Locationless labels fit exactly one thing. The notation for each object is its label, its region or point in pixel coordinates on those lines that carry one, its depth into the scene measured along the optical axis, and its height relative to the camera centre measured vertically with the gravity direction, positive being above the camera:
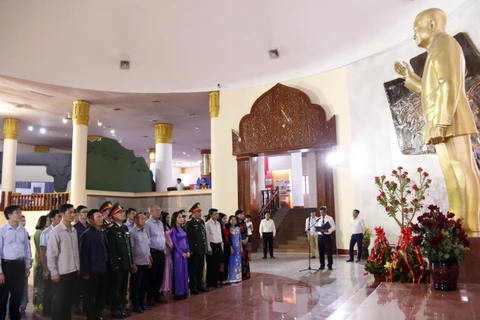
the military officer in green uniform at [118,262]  4.27 -0.72
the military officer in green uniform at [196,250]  5.58 -0.78
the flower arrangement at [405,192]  6.42 +0.06
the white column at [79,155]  10.84 +1.39
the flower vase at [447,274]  3.53 -0.77
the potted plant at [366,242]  8.29 -1.05
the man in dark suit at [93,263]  3.96 -0.67
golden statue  3.87 +0.78
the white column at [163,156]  14.41 +1.74
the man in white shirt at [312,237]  8.57 -1.02
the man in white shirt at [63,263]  3.72 -0.63
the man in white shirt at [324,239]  7.18 -0.85
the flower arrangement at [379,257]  4.42 -0.75
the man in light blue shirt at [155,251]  4.94 -0.69
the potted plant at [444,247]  3.51 -0.51
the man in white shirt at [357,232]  7.93 -0.78
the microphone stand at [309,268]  7.12 -1.40
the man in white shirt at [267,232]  9.36 -0.90
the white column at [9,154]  13.23 +1.81
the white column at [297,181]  17.81 +0.77
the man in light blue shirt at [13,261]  3.87 -0.63
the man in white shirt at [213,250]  5.91 -0.85
